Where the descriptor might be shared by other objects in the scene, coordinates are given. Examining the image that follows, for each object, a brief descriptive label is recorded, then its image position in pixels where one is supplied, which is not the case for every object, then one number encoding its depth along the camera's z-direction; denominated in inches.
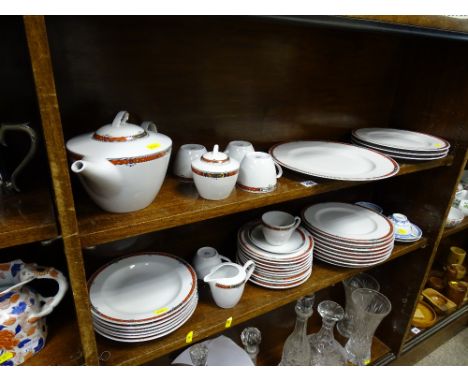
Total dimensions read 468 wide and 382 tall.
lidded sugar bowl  27.5
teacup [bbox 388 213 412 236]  46.8
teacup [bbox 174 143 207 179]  32.1
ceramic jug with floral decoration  25.0
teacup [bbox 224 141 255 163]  33.1
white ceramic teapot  22.0
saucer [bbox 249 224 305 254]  38.0
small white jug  33.5
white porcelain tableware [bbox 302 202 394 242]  41.1
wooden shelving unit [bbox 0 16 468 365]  23.9
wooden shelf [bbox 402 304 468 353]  60.8
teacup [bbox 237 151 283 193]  30.6
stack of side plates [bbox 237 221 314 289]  37.2
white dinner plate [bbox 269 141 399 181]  34.7
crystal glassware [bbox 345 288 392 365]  50.8
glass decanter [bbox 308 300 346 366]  51.1
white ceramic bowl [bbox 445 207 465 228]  52.9
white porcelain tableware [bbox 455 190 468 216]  57.6
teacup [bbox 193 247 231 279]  37.2
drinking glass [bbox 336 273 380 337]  53.6
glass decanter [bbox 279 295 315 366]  49.2
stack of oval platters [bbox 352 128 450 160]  40.4
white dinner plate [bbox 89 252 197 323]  30.2
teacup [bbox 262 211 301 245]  37.5
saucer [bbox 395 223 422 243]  46.3
